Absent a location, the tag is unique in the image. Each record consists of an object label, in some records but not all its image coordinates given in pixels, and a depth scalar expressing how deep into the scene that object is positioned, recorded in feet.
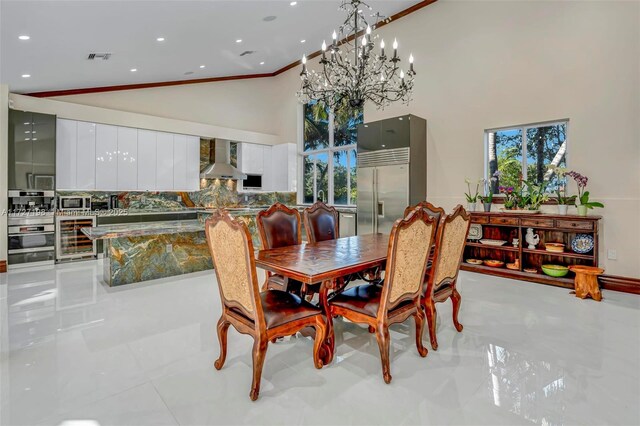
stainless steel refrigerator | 17.83
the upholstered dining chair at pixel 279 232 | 9.95
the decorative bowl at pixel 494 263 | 15.87
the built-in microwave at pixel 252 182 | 26.61
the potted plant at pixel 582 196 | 13.21
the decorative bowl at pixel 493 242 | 15.64
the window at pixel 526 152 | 14.98
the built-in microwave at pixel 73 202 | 18.60
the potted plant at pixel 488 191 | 15.94
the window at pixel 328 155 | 24.66
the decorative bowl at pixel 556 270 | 13.87
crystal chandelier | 9.77
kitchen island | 13.67
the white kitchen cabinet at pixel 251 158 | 26.35
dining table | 6.79
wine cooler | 18.06
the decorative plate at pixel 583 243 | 13.55
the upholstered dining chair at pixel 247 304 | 6.11
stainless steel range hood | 23.58
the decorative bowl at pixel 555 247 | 14.03
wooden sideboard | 13.36
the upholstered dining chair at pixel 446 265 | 8.10
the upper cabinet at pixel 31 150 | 16.60
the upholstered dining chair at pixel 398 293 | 6.72
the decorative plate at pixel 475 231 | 16.61
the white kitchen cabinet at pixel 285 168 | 27.35
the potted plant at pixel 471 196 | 16.55
